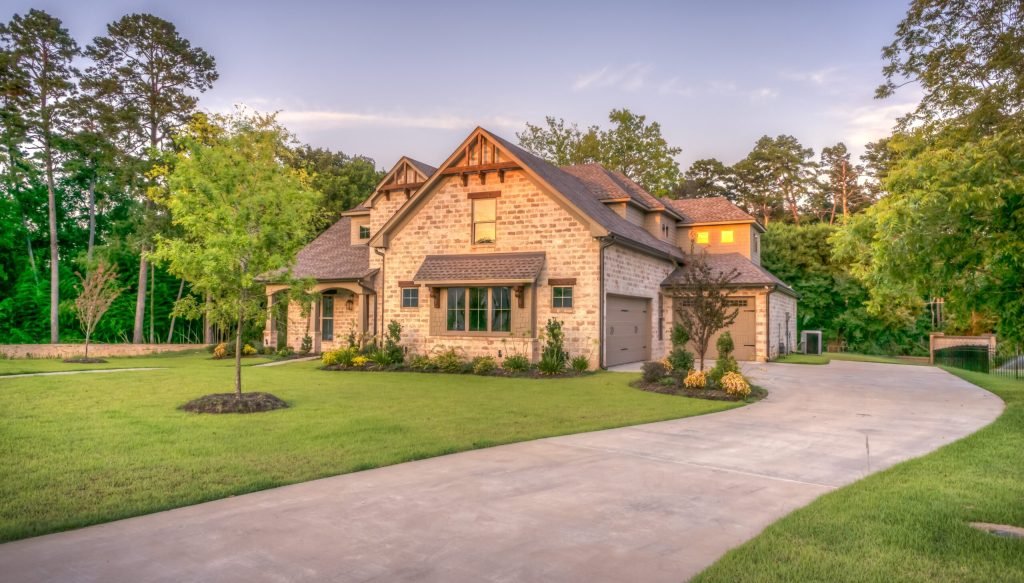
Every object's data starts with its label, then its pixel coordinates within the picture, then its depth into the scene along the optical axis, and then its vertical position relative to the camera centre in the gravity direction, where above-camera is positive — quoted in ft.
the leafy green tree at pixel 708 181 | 172.65 +38.93
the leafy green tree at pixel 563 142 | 135.44 +39.18
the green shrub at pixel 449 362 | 60.59 -4.89
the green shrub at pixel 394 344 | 65.05 -3.39
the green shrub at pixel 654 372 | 48.96 -4.63
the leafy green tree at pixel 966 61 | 39.52 +18.21
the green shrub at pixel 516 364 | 58.80 -4.84
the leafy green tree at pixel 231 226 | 36.14 +5.36
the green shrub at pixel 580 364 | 58.85 -4.82
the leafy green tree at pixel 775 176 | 163.84 +38.39
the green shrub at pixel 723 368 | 45.50 -3.96
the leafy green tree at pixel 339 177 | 131.44 +30.49
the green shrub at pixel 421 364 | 61.67 -5.18
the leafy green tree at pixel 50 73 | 80.84 +33.63
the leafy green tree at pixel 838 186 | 158.30 +34.24
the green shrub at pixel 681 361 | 50.42 -3.82
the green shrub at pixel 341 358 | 64.58 -4.80
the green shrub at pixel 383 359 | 64.23 -4.84
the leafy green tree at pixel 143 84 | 98.94 +38.05
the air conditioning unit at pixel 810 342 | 95.25 -4.07
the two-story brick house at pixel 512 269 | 61.16 +4.97
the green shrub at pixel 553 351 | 57.26 -3.56
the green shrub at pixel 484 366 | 59.21 -5.09
